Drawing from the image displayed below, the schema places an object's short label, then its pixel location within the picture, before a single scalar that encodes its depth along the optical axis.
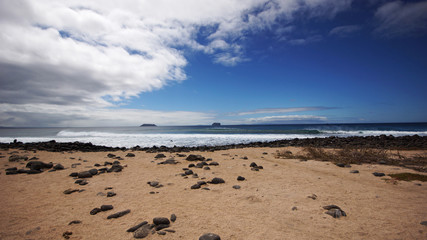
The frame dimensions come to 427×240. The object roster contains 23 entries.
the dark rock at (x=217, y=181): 5.33
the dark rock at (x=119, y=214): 3.28
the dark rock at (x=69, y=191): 4.62
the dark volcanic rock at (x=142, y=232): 2.68
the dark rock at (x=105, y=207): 3.58
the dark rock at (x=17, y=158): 8.82
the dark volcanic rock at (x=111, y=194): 4.39
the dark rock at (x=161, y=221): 2.98
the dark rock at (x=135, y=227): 2.85
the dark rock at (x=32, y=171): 6.61
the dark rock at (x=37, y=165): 6.90
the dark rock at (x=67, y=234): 2.73
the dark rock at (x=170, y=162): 8.43
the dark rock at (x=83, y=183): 5.33
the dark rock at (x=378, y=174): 5.92
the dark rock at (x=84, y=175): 6.05
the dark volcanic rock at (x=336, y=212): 3.17
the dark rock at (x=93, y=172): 6.38
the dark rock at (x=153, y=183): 5.14
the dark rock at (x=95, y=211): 3.45
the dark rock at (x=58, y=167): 7.16
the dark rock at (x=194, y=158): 9.09
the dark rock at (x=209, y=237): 2.53
